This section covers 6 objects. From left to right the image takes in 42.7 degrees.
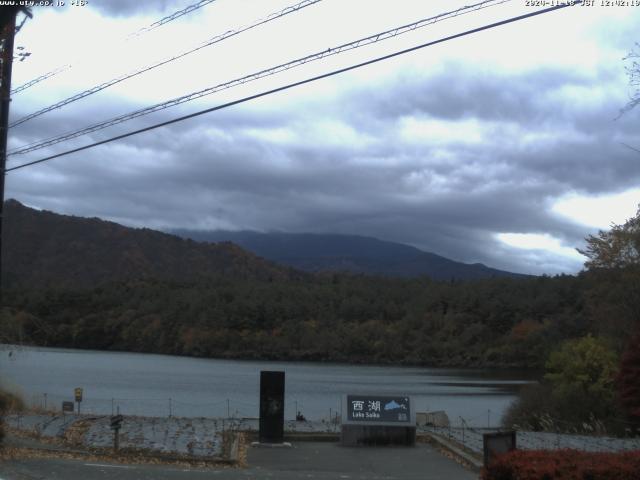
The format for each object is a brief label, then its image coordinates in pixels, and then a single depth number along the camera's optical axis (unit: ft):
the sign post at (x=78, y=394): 108.06
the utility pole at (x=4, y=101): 57.72
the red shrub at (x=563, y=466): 35.78
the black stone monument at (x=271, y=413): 72.28
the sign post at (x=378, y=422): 74.23
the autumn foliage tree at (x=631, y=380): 96.17
